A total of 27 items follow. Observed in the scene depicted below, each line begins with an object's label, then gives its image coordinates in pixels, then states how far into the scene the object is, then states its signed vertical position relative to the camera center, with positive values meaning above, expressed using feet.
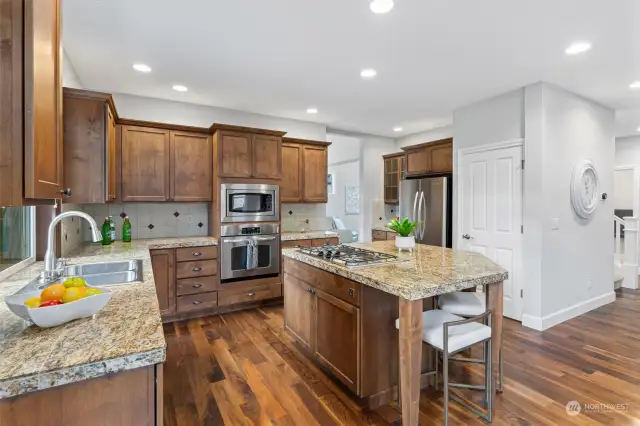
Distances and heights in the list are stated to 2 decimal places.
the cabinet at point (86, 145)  8.29 +1.80
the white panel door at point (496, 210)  12.14 +0.12
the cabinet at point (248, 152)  12.88 +2.53
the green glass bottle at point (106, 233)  11.42 -0.71
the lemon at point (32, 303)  3.71 -1.05
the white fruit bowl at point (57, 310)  3.55 -1.11
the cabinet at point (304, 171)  15.43 +2.07
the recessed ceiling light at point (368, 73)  10.40 +4.62
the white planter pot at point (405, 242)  9.42 -0.85
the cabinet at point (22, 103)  3.01 +1.07
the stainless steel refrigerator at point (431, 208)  14.82 +0.25
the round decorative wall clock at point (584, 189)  12.36 +0.96
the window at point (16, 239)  6.27 -0.56
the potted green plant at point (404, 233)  9.34 -0.58
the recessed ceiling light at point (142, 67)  10.09 +4.62
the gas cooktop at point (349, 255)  7.40 -1.09
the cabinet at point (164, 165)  12.18 +1.92
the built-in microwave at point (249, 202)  12.78 +0.43
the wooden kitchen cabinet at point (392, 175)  19.58 +2.39
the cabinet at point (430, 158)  15.23 +2.76
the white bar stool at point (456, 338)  5.93 -2.36
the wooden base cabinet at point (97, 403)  2.85 -1.79
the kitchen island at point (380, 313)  5.75 -2.17
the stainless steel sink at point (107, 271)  7.07 -1.39
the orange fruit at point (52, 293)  3.83 -0.96
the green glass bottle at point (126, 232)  12.21 -0.72
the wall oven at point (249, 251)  12.79 -1.57
